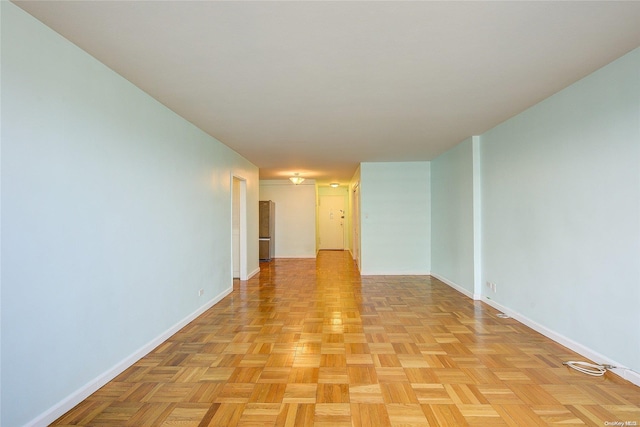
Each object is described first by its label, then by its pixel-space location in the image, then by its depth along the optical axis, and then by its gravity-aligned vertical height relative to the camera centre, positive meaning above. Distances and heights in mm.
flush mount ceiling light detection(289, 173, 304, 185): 8039 +1032
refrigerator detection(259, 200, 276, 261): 8750 -290
